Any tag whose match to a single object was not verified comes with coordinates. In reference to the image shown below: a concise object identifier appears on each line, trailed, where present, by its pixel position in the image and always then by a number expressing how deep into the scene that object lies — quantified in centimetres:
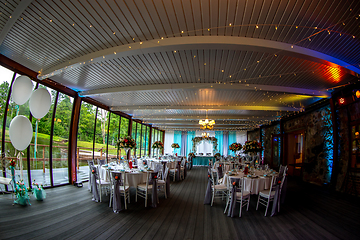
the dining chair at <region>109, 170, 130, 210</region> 482
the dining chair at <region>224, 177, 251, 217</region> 469
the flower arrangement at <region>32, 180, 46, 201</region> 526
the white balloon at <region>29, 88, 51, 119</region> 428
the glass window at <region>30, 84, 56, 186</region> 624
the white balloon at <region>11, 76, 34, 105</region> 411
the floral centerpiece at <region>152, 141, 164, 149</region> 1366
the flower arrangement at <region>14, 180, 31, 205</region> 488
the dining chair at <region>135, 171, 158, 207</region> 540
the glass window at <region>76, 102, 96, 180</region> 826
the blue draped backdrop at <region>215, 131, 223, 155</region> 2179
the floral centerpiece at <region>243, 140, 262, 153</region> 862
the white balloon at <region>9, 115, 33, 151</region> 404
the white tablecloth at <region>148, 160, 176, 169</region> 987
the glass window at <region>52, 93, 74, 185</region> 706
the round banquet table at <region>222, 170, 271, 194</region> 539
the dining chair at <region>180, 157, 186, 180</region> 1018
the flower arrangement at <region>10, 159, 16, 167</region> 507
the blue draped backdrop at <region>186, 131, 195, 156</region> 2267
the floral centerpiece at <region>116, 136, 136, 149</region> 761
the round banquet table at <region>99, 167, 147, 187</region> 569
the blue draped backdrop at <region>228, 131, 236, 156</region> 2186
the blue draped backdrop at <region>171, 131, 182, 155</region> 2292
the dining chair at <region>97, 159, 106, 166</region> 738
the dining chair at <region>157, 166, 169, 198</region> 623
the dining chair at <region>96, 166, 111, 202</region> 543
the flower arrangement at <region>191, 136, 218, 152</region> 1897
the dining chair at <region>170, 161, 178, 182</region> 1014
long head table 1772
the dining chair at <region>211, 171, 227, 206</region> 554
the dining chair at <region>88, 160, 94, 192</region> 609
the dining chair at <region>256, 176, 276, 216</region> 498
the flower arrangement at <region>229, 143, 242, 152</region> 1201
